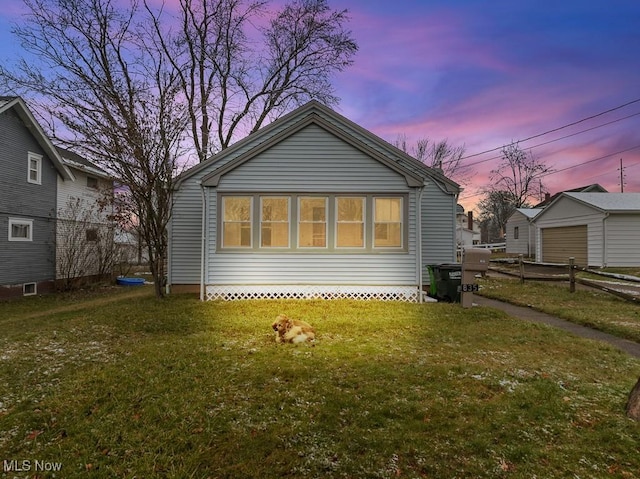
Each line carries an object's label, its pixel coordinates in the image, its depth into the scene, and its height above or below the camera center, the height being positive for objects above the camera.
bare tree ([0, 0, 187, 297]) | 10.59 +3.89
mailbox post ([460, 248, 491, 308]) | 9.02 -0.48
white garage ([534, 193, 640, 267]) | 18.33 +1.21
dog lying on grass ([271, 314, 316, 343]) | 6.16 -1.46
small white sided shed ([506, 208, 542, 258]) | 31.53 +1.58
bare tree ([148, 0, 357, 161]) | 20.36 +12.18
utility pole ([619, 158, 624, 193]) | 46.02 +9.41
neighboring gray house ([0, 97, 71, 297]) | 12.90 +1.89
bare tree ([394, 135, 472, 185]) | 40.56 +11.49
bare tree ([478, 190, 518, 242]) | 49.78 +6.39
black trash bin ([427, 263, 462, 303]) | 10.52 -0.98
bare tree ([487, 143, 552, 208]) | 44.53 +9.96
